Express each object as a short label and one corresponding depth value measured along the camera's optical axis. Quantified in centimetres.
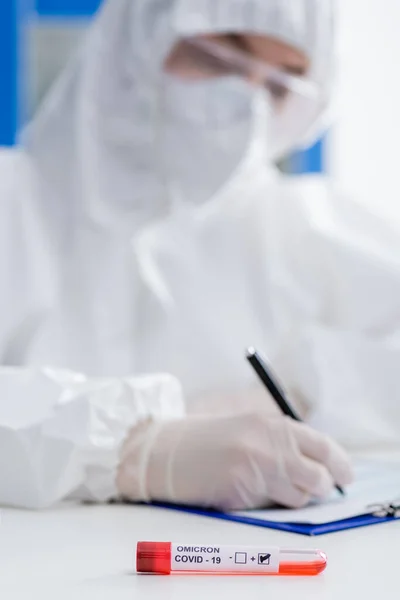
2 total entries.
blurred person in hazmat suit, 146
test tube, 84
